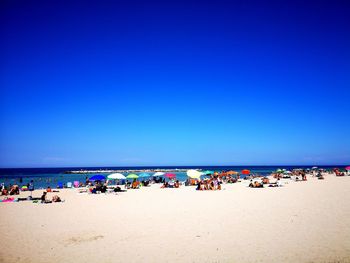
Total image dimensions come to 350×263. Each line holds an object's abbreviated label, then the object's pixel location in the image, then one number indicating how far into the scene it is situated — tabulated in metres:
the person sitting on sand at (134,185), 29.57
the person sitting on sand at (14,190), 24.12
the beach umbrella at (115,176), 24.74
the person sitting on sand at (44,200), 18.06
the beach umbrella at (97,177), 24.21
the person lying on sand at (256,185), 27.90
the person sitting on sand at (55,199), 18.42
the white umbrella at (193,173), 28.34
